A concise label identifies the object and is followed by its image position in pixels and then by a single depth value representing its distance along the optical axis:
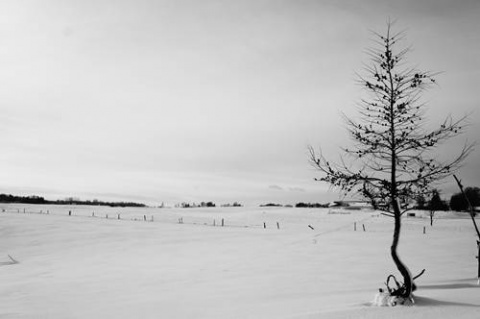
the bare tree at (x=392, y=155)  10.73
